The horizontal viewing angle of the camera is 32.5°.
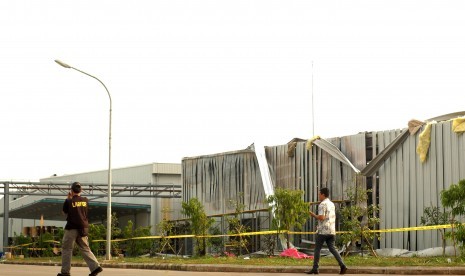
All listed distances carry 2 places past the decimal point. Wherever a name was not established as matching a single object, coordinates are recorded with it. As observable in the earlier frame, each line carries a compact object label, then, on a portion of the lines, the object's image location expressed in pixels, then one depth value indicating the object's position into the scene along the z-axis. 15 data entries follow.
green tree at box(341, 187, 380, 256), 24.11
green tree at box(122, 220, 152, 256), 37.16
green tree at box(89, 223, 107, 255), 36.91
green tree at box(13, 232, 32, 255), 47.97
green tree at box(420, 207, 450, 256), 23.08
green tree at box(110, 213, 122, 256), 37.54
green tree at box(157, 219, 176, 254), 33.97
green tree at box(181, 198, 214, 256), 29.62
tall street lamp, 27.32
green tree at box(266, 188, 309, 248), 26.27
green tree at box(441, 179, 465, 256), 18.31
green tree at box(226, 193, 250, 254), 30.75
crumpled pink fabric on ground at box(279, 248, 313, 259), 24.98
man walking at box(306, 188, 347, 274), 16.23
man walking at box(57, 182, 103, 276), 13.97
